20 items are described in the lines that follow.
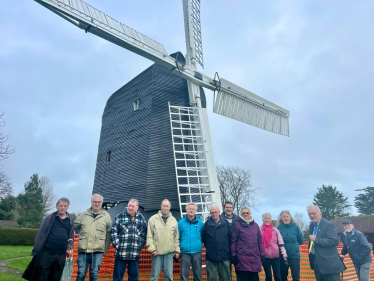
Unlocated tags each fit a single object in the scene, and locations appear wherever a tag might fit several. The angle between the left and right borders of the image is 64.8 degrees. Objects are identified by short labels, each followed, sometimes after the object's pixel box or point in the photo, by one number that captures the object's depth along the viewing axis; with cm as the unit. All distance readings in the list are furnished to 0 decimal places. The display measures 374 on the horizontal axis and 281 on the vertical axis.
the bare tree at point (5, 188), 1574
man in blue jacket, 479
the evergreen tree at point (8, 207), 3408
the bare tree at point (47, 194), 3788
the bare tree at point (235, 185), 2966
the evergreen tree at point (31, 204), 3086
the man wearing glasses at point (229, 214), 531
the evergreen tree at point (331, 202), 4459
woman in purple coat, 455
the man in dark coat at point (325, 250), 453
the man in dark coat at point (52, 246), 406
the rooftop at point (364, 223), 2456
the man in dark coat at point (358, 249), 545
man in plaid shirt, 443
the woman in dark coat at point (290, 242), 539
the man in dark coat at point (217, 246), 471
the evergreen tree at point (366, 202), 4375
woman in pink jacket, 523
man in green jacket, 438
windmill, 834
